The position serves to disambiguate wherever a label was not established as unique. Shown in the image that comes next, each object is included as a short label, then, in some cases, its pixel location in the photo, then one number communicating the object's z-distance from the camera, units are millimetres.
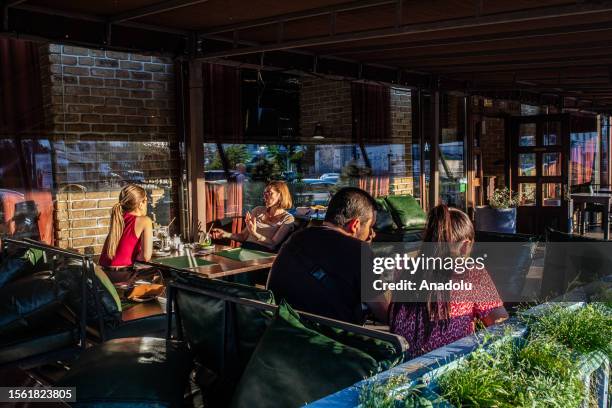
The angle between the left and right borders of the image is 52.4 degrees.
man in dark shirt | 3082
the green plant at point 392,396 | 1631
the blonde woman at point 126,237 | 5125
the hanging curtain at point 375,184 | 9359
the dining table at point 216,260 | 4742
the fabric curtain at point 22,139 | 5684
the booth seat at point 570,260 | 4012
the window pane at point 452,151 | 10891
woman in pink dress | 2764
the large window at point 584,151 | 16156
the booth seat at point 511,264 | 4273
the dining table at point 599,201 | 10781
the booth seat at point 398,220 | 8805
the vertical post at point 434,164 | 10359
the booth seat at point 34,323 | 3752
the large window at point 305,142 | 7371
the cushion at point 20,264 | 4273
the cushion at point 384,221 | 8969
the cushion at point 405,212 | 9062
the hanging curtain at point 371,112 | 9164
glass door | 11703
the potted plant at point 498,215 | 11188
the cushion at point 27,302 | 3770
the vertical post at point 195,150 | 6738
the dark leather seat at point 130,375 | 2502
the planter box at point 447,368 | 1729
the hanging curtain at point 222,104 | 7129
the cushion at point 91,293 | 4102
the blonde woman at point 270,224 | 5934
